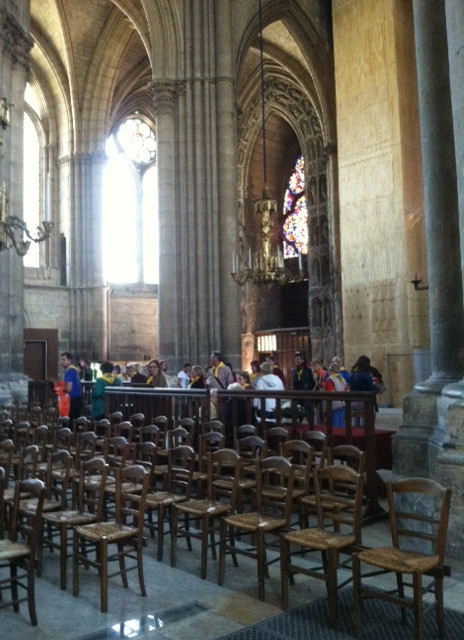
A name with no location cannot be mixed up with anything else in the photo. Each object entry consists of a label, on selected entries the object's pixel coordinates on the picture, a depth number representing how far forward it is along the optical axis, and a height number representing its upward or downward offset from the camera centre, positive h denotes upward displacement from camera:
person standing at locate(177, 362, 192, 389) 13.04 -0.46
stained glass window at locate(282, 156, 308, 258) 30.30 +6.57
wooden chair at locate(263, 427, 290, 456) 6.45 -0.94
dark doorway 22.56 +0.20
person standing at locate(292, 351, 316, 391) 10.84 -0.40
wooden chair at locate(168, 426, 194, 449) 6.55 -0.84
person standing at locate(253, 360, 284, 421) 9.23 -0.47
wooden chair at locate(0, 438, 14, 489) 5.18 -0.85
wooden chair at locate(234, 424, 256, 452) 6.75 -0.79
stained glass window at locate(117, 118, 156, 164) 28.16 +9.64
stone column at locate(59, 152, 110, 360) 23.80 +3.68
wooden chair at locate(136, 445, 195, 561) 5.02 -1.15
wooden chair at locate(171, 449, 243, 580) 4.70 -1.17
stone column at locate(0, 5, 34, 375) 12.88 +3.99
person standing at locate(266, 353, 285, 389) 12.93 -0.38
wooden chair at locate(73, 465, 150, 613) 4.01 -1.20
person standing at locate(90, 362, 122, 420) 10.34 -0.54
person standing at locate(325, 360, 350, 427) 8.87 -0.51
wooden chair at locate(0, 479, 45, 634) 3.75 -1.14
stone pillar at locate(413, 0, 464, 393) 6.10 +1.47
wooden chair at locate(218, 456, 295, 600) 4.20 -1.17
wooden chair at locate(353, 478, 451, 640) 3.40 -1.17
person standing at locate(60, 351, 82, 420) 10.38 -0.51
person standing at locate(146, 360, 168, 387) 11.57 -0.35
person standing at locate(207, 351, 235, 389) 9.70 -0.31
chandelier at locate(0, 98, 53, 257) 8.62 +2.07
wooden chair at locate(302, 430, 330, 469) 5.67 -0.82
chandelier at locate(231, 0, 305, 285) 12.90 +1.90
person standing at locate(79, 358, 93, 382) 16.00 -0.34
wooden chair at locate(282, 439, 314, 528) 5.04 -1.02
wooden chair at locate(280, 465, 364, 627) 3.73 -1.16
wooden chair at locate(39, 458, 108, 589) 4.42 -1.14
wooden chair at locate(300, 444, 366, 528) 4.75 -0.93
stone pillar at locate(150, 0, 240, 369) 15.38 +3.93
